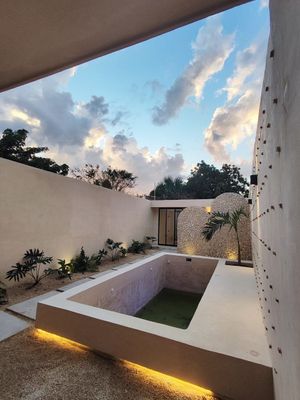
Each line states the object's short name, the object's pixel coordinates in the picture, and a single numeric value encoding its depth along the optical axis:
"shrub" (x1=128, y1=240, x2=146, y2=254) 10.36
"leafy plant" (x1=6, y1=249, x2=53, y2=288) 4.69
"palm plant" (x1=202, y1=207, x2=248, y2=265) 6.55
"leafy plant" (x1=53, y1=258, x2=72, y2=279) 5.70
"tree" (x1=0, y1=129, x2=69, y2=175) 11.46
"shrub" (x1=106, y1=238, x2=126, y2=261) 8.66
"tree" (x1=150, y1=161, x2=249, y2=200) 21.55
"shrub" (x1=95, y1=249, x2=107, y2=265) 7.52
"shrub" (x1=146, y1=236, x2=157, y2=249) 12.08
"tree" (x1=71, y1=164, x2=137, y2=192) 15.39
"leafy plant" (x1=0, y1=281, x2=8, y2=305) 3.95
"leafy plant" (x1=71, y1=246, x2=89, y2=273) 6.49
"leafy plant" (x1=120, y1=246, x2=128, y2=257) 9.19
